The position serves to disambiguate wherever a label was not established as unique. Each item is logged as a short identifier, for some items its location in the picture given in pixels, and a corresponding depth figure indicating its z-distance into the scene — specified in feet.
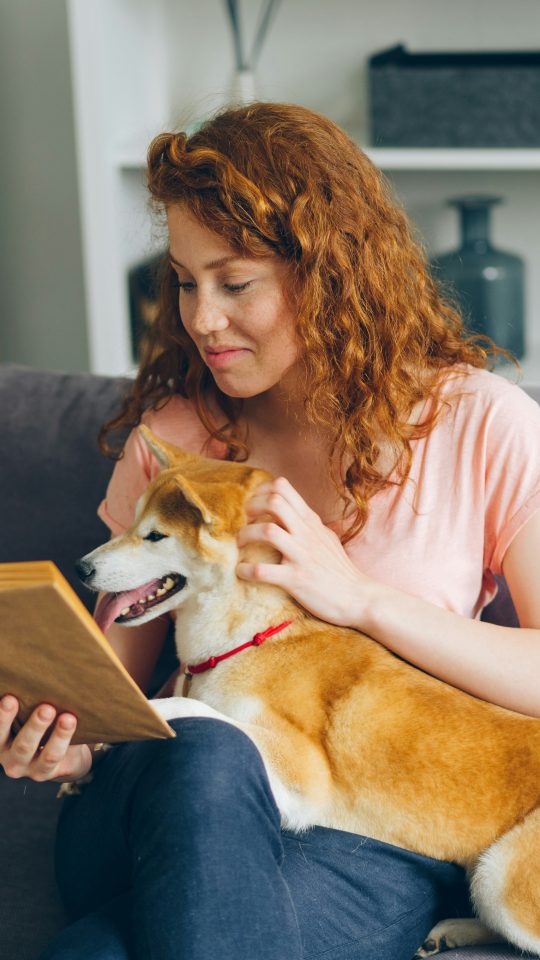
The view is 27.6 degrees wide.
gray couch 5.70
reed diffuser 8.52
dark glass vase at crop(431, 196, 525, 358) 8.34
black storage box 7.95
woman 3.76
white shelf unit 8.09
